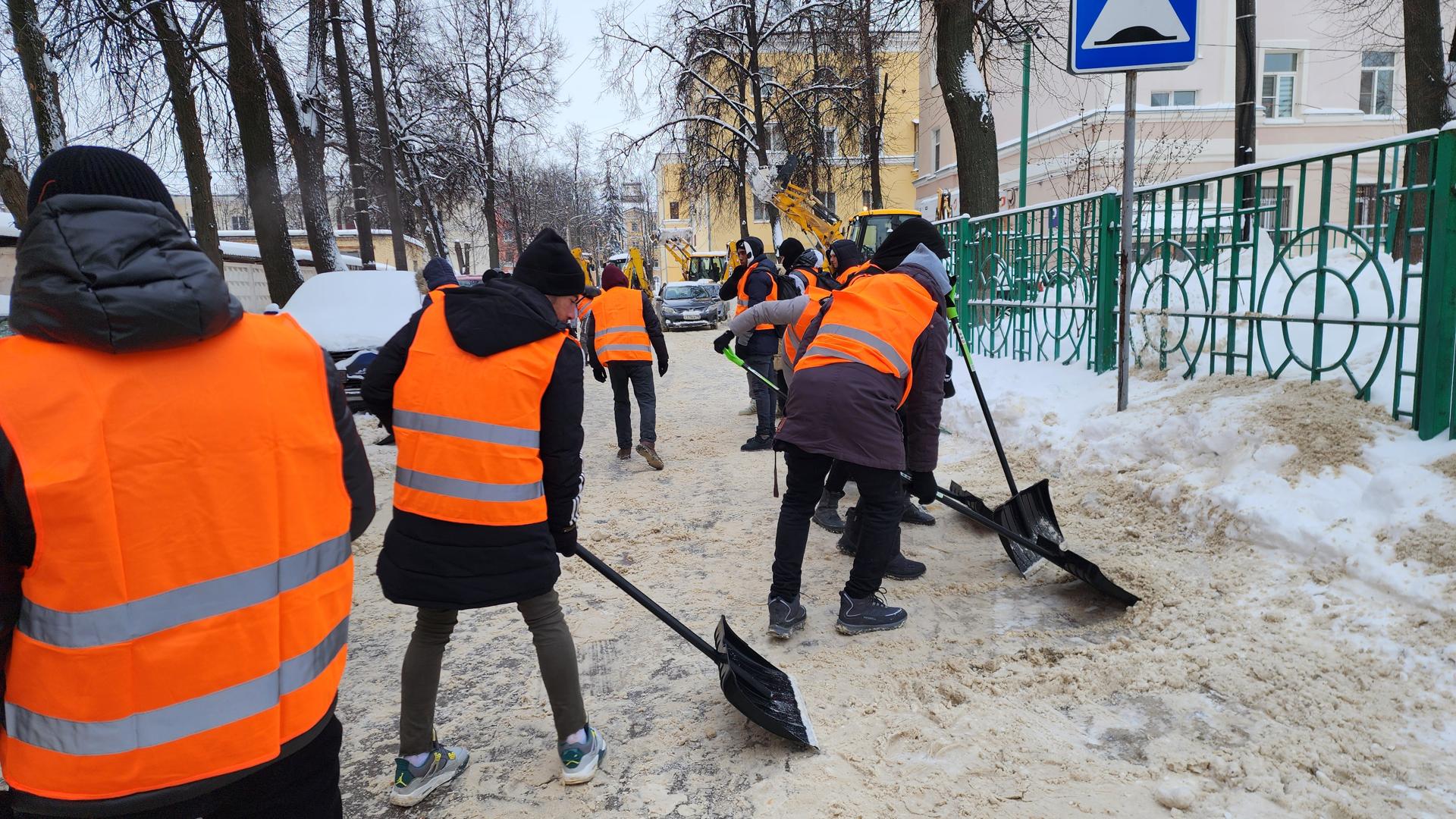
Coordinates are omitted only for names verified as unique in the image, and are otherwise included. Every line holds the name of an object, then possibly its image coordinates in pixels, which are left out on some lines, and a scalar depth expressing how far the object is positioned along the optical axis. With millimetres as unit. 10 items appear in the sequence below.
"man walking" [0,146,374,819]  1270
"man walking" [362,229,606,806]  2408
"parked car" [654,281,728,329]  23891
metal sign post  4684
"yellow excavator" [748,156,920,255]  15656
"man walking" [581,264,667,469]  7352
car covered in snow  9711
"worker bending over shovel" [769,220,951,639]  3357
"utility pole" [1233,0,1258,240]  11141
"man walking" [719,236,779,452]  7562
